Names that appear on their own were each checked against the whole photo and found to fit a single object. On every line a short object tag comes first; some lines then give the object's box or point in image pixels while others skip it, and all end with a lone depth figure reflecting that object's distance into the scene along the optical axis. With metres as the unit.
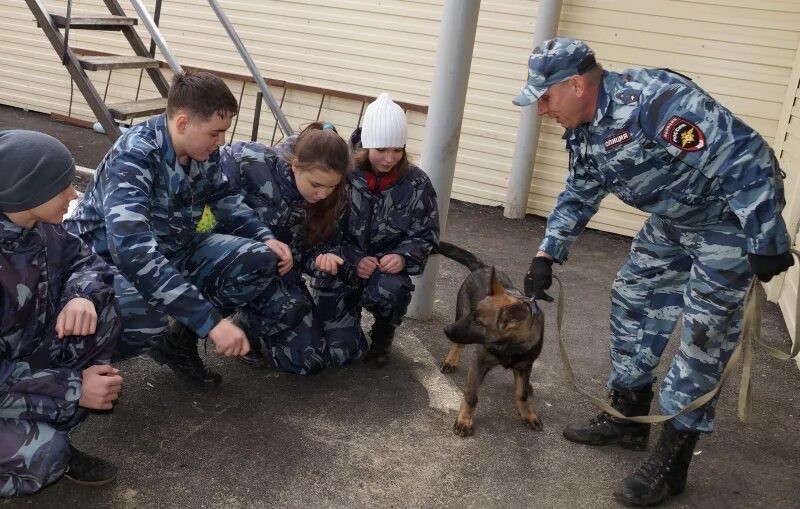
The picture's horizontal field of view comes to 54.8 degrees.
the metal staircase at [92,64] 5.75
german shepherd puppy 3.47
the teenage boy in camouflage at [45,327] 2.52
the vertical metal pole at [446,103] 4.41
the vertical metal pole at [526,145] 6.84
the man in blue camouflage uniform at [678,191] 2.83
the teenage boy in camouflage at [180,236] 2.97
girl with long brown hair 3.77
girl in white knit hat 3.95
